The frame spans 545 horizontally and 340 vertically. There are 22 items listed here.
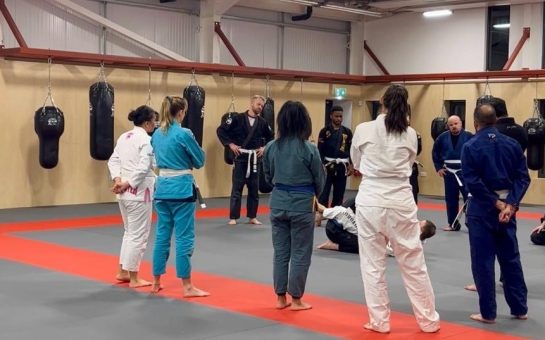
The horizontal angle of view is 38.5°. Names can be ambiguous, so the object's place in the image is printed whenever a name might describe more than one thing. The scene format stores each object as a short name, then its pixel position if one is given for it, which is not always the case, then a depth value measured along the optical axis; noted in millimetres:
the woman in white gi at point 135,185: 5914
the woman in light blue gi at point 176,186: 5637
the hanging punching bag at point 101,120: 11680
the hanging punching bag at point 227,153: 12995
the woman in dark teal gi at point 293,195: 5242
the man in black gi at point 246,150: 10070
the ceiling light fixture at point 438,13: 15640
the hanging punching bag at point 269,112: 13429
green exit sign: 15930
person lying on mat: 7773
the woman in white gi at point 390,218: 4785
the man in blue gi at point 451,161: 9734
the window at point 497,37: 15383
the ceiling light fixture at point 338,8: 15134
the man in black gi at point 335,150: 10188
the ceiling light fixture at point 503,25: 15353
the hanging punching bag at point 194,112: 12656
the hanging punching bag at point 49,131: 11151
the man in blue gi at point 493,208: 5113
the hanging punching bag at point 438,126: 14219
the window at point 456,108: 15065
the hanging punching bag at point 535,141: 12758
